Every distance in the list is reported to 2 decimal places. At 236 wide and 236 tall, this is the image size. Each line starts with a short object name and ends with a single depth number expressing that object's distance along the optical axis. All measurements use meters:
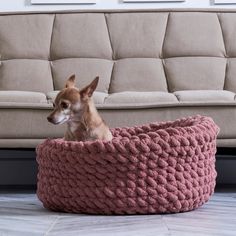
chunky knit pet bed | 2.57
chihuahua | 2.67
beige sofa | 3.43
